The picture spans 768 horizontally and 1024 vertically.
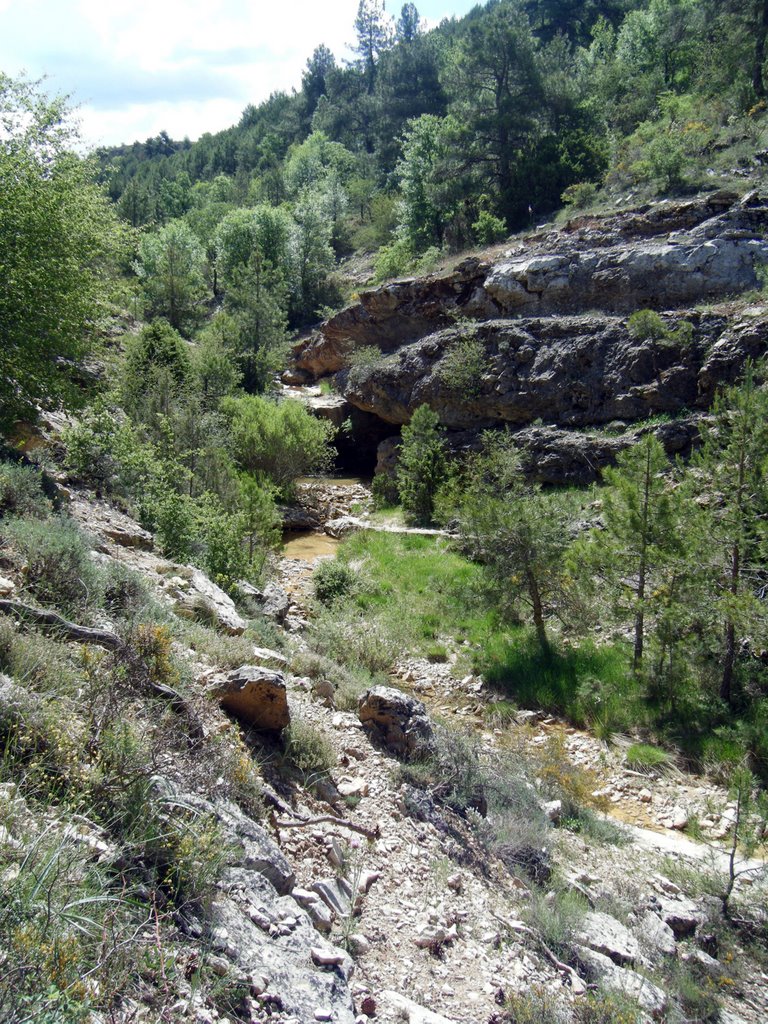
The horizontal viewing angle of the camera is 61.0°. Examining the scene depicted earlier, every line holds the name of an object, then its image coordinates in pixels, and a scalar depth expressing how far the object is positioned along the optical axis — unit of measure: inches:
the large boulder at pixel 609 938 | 192.2
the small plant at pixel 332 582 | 594.5
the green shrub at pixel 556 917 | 186.1
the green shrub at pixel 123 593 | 249.3
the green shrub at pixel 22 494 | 318.0
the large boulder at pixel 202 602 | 317.7
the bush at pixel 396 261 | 1405.4
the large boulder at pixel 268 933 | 121.1
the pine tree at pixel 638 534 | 411.8
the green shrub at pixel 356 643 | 433.4
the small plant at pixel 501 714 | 419.2
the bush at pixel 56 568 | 224.2
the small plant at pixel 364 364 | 1023.0
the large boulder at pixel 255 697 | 219.0
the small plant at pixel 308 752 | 221.0
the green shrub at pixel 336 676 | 306.2
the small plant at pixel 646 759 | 376.2
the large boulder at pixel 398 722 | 261.0
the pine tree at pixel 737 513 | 378.6
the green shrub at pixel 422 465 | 841.5
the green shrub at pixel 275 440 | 898.1
